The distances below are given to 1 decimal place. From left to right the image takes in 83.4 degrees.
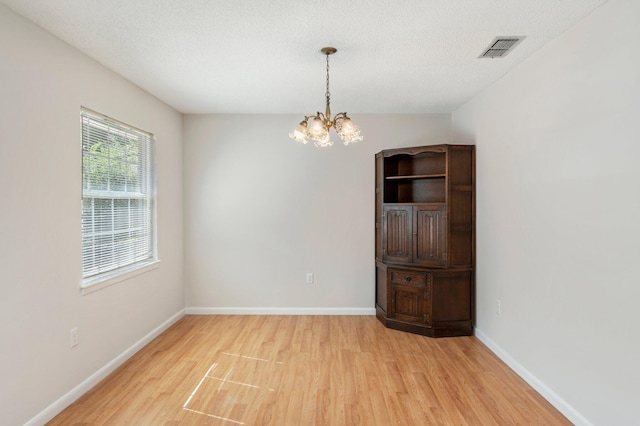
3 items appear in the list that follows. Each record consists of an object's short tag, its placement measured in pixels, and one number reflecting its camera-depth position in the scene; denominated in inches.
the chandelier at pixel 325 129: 103.9
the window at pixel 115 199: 111.8
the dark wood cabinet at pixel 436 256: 151.0
